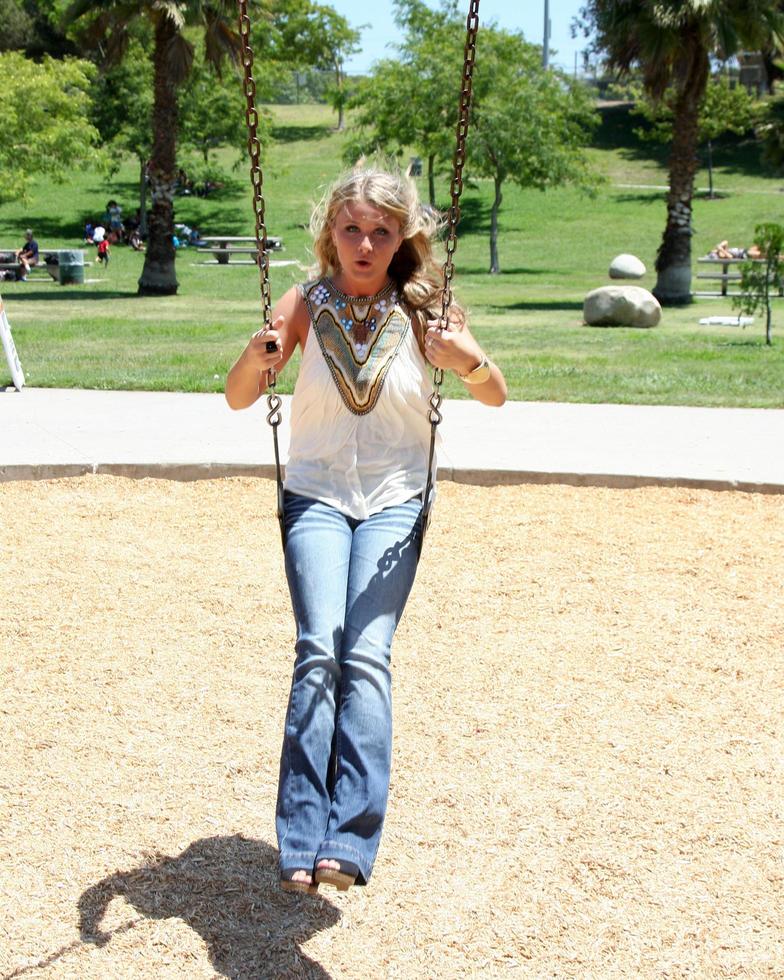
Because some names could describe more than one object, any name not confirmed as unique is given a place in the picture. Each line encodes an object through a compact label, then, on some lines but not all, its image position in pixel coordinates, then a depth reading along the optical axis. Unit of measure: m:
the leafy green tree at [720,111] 41.16
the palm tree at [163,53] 21.06
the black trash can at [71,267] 24.88
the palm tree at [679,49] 20.55
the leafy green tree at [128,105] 35.31
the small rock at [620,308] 17.20
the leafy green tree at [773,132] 26.19
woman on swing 2.73
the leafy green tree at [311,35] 53.84
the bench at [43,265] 26.17
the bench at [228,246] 30.48
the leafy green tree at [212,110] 34.66
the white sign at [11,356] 9.84
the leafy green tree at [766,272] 14.13
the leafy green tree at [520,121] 29.64
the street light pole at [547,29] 60.32
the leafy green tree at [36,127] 24.88
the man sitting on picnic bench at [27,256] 26.56
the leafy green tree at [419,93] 31.28
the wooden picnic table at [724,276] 23.25
